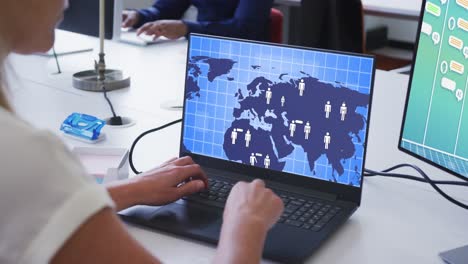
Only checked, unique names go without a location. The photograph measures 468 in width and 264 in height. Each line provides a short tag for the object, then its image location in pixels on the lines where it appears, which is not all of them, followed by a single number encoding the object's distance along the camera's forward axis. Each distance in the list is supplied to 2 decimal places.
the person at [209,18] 2.48
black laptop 1.11
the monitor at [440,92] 1.05
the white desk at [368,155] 1.04
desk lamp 1.84
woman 0.62
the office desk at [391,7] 3.17
